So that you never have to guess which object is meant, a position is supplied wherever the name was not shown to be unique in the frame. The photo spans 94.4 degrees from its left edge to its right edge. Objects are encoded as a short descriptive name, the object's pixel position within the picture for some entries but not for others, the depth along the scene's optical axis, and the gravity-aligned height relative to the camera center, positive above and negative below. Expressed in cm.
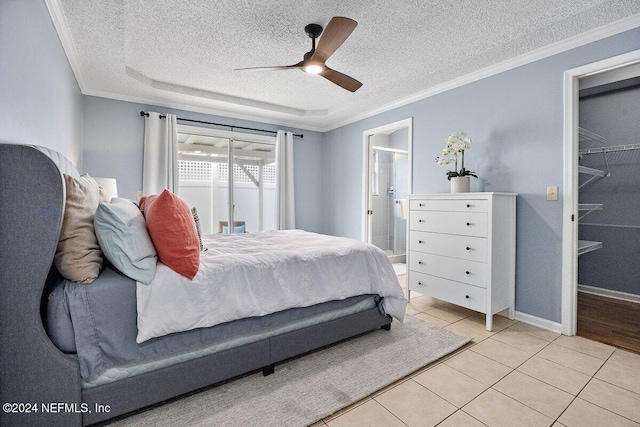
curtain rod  386 +131
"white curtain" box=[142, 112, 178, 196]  386 +76
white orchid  298 +66
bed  114 -58
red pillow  153 -13
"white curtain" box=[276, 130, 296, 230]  483 +48
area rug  148 -101
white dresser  254 -33
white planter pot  290 +29
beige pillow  130 -14
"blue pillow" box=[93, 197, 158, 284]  139 -15
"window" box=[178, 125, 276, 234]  442 +57
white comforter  146 -42
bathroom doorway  557 +30
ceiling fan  194 +122
